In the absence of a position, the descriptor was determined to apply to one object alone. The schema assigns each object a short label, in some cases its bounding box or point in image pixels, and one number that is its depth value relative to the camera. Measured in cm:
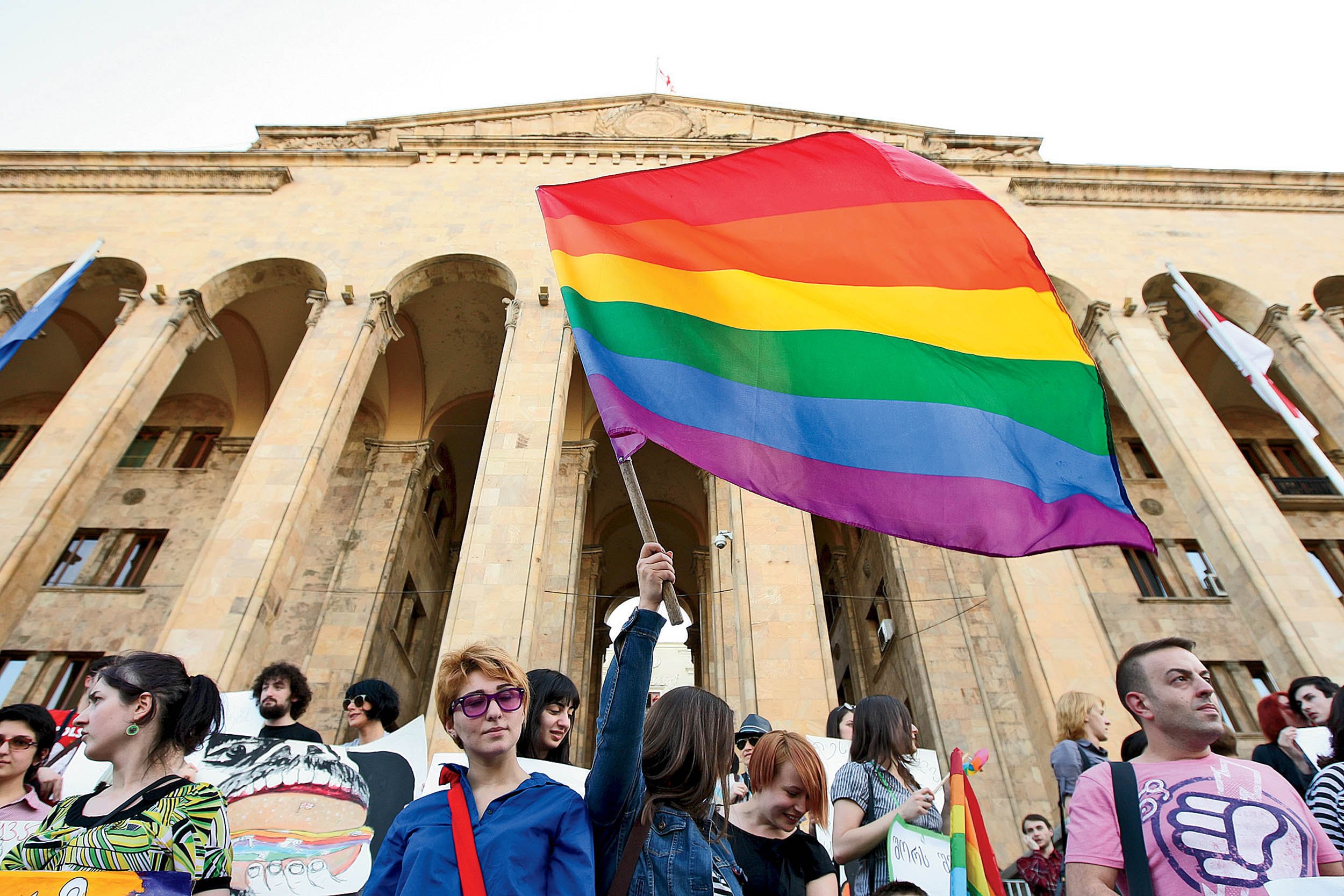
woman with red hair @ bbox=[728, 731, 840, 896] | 298
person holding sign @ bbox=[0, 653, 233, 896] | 241
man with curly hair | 550
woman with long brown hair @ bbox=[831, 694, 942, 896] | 382
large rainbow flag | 401
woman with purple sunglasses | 204
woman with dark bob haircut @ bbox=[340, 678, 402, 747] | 558
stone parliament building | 1028
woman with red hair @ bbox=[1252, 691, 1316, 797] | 446
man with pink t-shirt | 235
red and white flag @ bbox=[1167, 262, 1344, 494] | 976
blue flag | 1155
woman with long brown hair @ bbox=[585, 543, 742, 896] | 214
